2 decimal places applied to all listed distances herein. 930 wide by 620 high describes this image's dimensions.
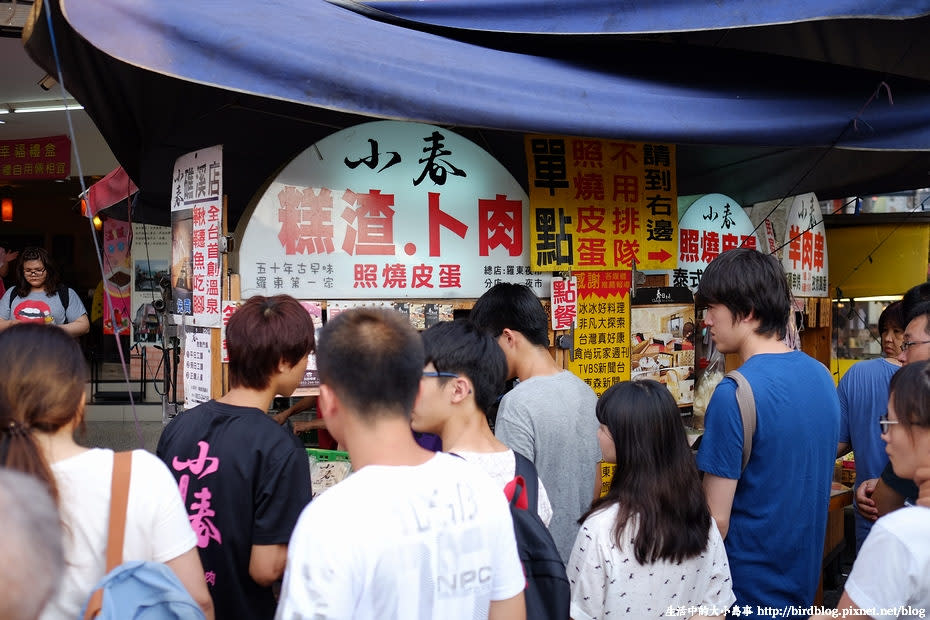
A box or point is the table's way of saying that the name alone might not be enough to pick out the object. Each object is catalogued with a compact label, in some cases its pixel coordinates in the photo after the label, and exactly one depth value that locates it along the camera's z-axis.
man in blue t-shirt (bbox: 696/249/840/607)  2.71
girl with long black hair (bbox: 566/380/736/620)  2.39
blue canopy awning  2.69
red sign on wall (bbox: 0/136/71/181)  10.84
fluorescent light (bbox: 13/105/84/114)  9.81
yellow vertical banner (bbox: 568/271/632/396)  4.45
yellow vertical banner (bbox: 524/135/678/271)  4.26
